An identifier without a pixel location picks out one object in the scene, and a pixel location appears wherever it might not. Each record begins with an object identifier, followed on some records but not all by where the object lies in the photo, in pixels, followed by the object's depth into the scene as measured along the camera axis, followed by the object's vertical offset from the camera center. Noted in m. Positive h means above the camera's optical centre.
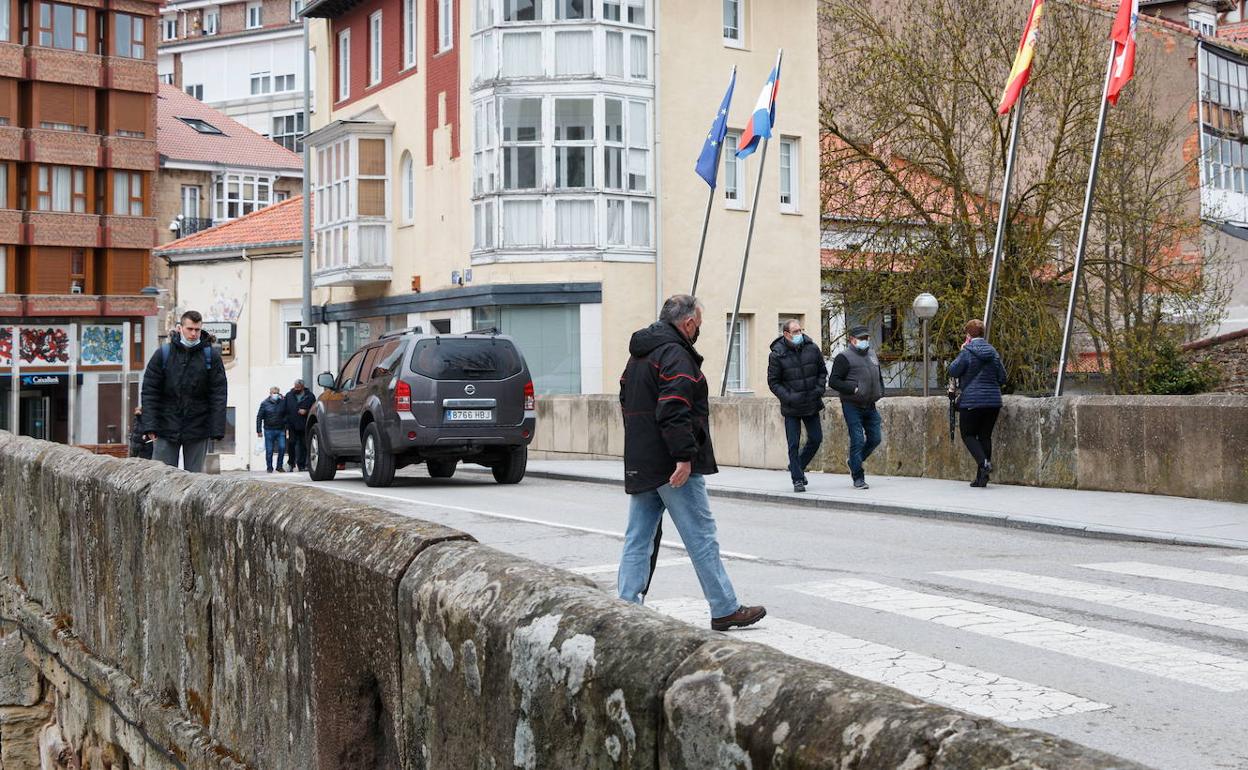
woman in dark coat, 16.72 +0.07
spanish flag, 22.16 +4.87
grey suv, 19.33 -0.19
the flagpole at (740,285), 27.56 +1.92
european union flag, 28.22 +4.54
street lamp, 28.12 +1.53
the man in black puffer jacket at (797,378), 16.92 +0.12
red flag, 20.05 +4.57
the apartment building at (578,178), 32.50 +4.79
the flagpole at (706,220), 28.76 +3.24
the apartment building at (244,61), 82.00 +18.41
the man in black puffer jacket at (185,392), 12.22 -0.01
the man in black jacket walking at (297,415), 30.72 -0.50
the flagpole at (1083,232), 19.53 +2.09
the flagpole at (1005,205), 21.31 +2.74
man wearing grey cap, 17.06 -0.03
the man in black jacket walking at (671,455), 8.02 -0.35
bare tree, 33.81 +4.70
